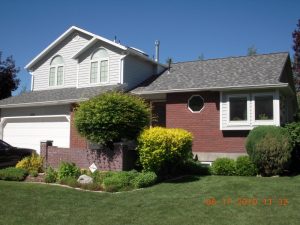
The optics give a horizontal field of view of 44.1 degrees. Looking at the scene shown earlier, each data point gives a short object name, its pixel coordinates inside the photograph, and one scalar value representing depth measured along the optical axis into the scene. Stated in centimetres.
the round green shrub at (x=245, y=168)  1336
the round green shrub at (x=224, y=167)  1349
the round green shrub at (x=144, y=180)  1156
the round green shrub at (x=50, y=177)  1296
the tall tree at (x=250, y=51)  5468
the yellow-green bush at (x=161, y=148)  1242
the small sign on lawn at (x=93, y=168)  1380
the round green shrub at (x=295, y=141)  1383
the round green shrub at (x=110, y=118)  1338
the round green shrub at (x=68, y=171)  1305
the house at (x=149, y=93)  1581
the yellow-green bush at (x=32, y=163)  1467
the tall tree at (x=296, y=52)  2496
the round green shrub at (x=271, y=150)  1278
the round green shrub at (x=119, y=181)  1142
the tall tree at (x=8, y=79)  2939
